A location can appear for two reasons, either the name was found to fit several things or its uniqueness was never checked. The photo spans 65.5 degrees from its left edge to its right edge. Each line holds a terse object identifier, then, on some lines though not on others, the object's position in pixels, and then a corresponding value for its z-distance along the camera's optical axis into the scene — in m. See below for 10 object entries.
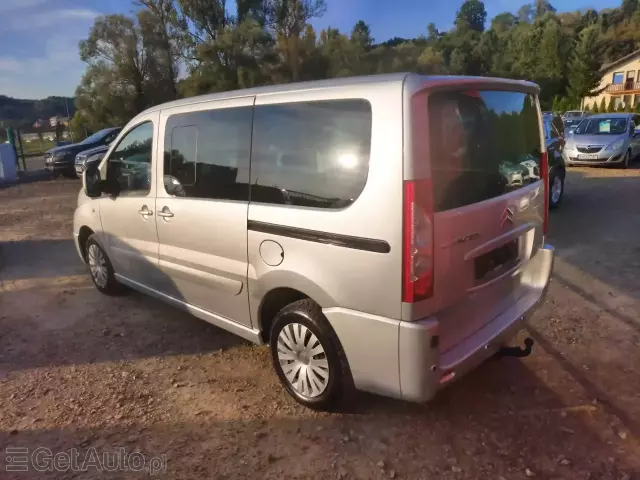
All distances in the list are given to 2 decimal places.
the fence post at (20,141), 17.55
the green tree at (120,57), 24.52
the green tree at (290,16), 30.22
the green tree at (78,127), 23.87
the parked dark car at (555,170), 8.28
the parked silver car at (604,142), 13.27
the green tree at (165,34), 25.81
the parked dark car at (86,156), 13.31
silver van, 2.41
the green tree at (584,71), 44.09
